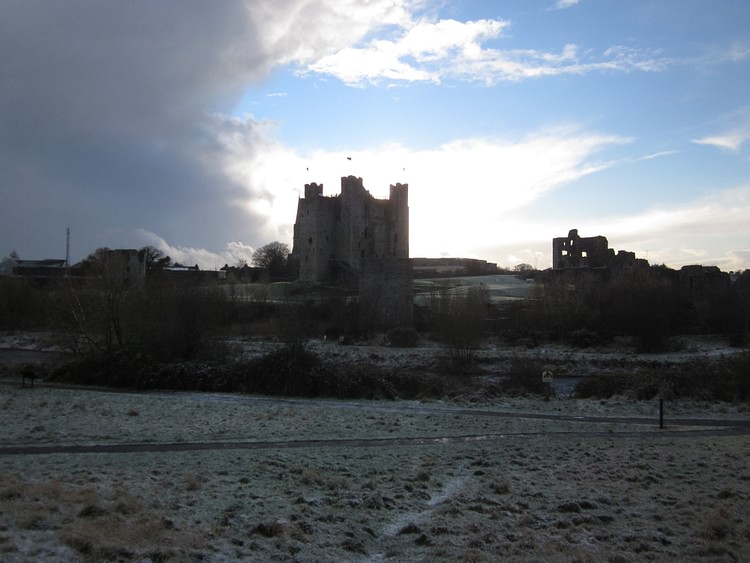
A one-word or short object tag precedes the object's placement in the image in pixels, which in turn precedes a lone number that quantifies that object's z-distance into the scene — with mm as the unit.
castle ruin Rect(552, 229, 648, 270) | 64375
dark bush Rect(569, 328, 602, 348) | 42750
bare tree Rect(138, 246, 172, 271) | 85750
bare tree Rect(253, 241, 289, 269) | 104375
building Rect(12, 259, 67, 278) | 84562
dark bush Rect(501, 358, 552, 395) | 24016
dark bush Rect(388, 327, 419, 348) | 43875
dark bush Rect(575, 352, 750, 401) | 21906
